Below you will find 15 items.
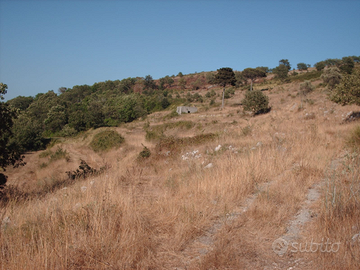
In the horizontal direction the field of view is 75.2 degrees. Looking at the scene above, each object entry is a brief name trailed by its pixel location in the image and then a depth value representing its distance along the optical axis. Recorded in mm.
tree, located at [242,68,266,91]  47719
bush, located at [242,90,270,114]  25031
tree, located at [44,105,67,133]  51562
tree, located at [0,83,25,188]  8016
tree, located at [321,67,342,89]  27703
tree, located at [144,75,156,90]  86062
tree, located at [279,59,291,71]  72500
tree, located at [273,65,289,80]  52325
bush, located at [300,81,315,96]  28278
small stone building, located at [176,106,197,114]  38719
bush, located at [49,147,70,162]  23766
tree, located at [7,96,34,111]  70331
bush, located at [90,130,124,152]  23125
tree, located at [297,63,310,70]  71925
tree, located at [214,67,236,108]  37500
